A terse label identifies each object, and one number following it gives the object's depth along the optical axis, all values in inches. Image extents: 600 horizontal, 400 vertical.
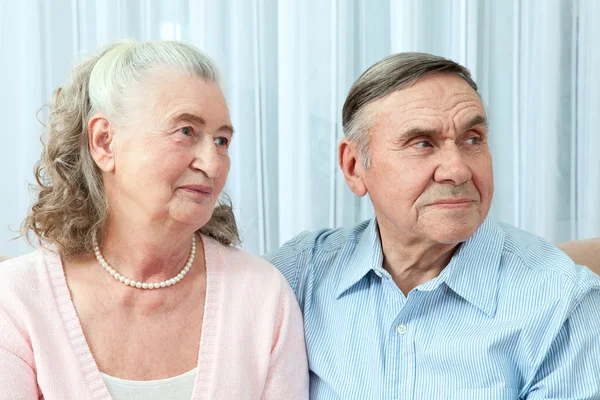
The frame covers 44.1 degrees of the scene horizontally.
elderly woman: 58.4
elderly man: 61.4
